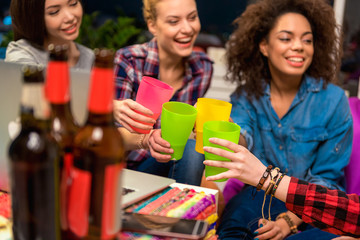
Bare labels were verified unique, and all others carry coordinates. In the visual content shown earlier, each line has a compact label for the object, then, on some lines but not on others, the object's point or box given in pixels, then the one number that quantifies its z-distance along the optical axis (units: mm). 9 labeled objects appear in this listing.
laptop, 805
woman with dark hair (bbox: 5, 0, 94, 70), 1658
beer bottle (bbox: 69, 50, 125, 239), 590
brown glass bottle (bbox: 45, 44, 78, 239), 600
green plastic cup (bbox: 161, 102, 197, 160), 1065
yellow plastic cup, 1128
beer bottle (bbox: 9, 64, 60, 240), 596
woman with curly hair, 1709
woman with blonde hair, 1622
